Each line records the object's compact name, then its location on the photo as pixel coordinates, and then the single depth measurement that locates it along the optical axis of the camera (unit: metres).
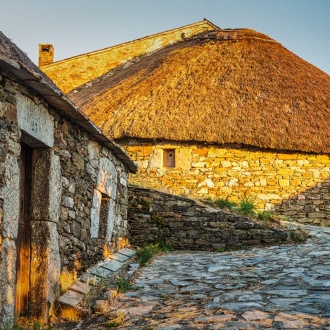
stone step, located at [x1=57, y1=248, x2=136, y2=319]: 5.29
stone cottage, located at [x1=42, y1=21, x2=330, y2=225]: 13.22
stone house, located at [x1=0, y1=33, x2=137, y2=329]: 4.38
